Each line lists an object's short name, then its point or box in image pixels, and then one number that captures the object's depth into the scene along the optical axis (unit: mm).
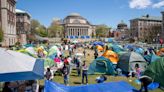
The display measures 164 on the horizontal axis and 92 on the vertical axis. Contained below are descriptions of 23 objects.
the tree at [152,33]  50312
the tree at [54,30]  72944
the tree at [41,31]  65348
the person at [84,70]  8505
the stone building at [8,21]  32212
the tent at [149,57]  11015
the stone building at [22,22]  50670
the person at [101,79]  8016
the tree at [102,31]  83090
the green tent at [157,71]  7695
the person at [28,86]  4592
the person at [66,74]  7985
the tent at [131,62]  10205
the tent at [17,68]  3611
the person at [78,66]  10071
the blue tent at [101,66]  10368
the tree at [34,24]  65963
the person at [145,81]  6541
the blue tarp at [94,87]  5032
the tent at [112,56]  11251
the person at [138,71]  9423
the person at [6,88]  4555
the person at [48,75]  7636
